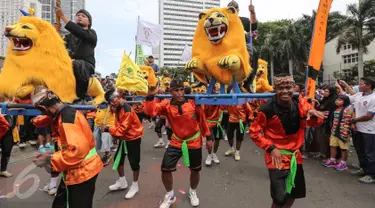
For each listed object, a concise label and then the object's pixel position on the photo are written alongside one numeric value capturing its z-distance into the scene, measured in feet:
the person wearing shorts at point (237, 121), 18.71
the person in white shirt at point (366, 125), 13.88
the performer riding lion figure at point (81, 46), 9.78
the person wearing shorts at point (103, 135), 16.89
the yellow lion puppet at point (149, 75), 18.86
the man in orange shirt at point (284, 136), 8.36
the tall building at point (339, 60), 93.09
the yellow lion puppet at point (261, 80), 20.34
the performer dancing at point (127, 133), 11.92
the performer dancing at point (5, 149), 14.48
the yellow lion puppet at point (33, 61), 8.46
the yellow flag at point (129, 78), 12.03
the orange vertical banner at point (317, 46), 8.72
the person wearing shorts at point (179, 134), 11.02
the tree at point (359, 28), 63.72
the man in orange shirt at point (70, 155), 6.48
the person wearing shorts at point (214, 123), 18.25
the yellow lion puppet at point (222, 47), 9.61
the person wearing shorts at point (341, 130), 15.90
